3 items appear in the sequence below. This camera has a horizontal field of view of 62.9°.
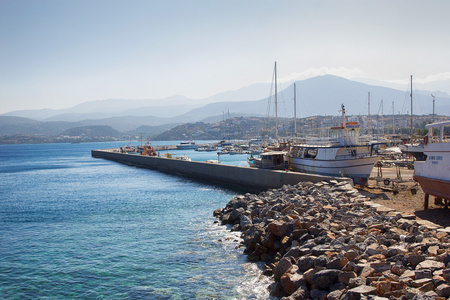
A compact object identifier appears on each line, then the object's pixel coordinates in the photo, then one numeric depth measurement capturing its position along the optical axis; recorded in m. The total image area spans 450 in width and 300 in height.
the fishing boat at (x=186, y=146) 129.88
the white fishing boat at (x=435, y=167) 13.49
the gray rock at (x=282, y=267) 10.04
